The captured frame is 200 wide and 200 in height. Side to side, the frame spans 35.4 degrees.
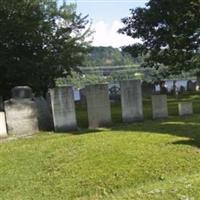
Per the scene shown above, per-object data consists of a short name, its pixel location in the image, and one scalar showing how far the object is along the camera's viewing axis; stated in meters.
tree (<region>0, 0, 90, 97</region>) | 13.18
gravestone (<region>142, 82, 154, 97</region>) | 23.17
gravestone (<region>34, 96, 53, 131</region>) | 10.04
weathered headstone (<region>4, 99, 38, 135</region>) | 9.33
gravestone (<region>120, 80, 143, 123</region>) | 9.90
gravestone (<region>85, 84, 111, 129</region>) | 9.66
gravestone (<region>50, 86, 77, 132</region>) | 9.40
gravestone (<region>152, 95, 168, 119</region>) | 10.43
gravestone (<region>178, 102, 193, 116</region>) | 10.77
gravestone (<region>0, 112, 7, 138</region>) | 9.20
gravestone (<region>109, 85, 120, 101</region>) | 19.24
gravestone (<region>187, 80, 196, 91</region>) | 25.03
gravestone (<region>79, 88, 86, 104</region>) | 17.90
